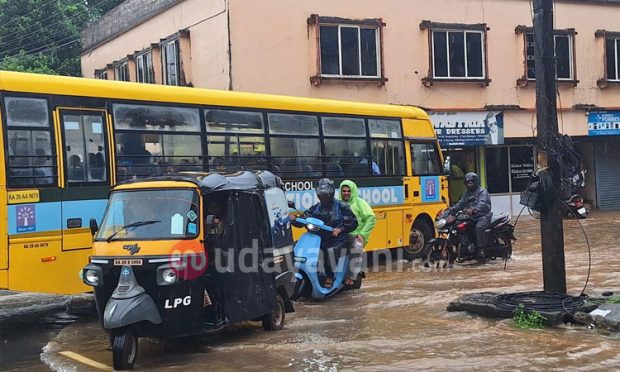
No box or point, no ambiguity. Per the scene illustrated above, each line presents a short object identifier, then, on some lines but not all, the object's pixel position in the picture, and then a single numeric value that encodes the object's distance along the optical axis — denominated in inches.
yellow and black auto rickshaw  246.8
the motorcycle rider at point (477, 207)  482.3
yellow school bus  317.4
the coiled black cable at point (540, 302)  293.4
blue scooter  362.0
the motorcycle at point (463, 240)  485.7
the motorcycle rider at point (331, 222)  374.3
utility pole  310.0
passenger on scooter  389.4
